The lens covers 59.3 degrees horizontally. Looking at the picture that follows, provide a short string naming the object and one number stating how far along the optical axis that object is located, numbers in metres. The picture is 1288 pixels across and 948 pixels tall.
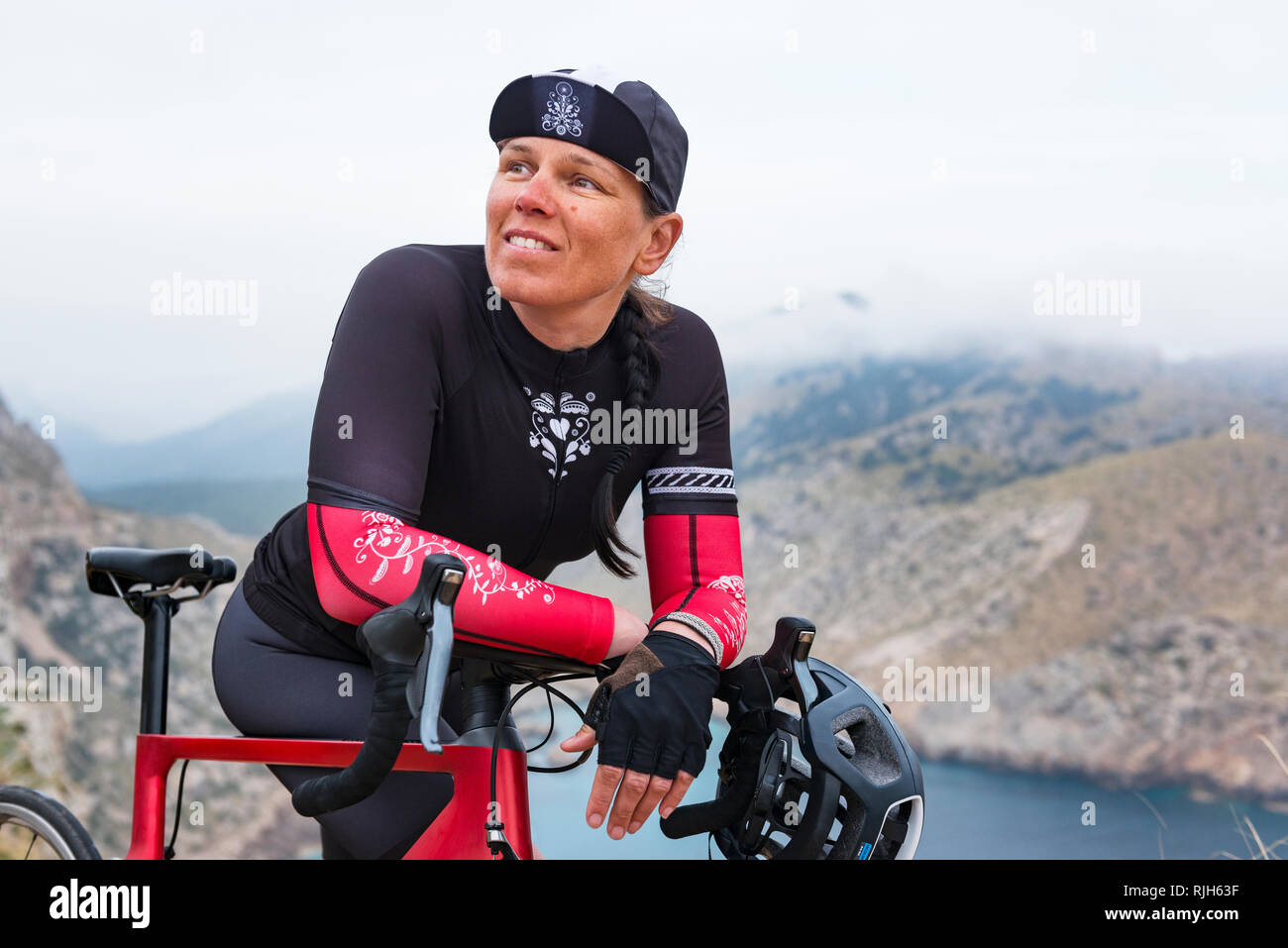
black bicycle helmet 1.47
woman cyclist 1.51
